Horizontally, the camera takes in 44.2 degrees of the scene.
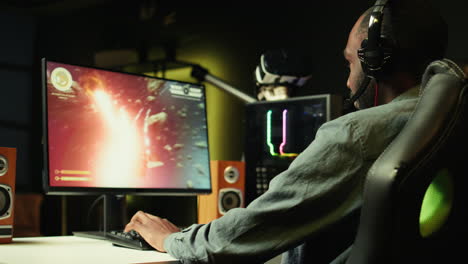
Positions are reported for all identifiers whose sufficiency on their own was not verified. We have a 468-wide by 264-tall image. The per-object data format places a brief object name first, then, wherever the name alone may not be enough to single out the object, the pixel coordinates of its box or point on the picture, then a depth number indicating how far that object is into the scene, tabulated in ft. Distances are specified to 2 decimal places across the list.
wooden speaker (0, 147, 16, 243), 4.90
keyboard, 4.51
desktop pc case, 6.56
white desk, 3.92
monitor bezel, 5.07
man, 3.08
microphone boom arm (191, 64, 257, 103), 8.91
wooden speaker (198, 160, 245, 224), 6.81
